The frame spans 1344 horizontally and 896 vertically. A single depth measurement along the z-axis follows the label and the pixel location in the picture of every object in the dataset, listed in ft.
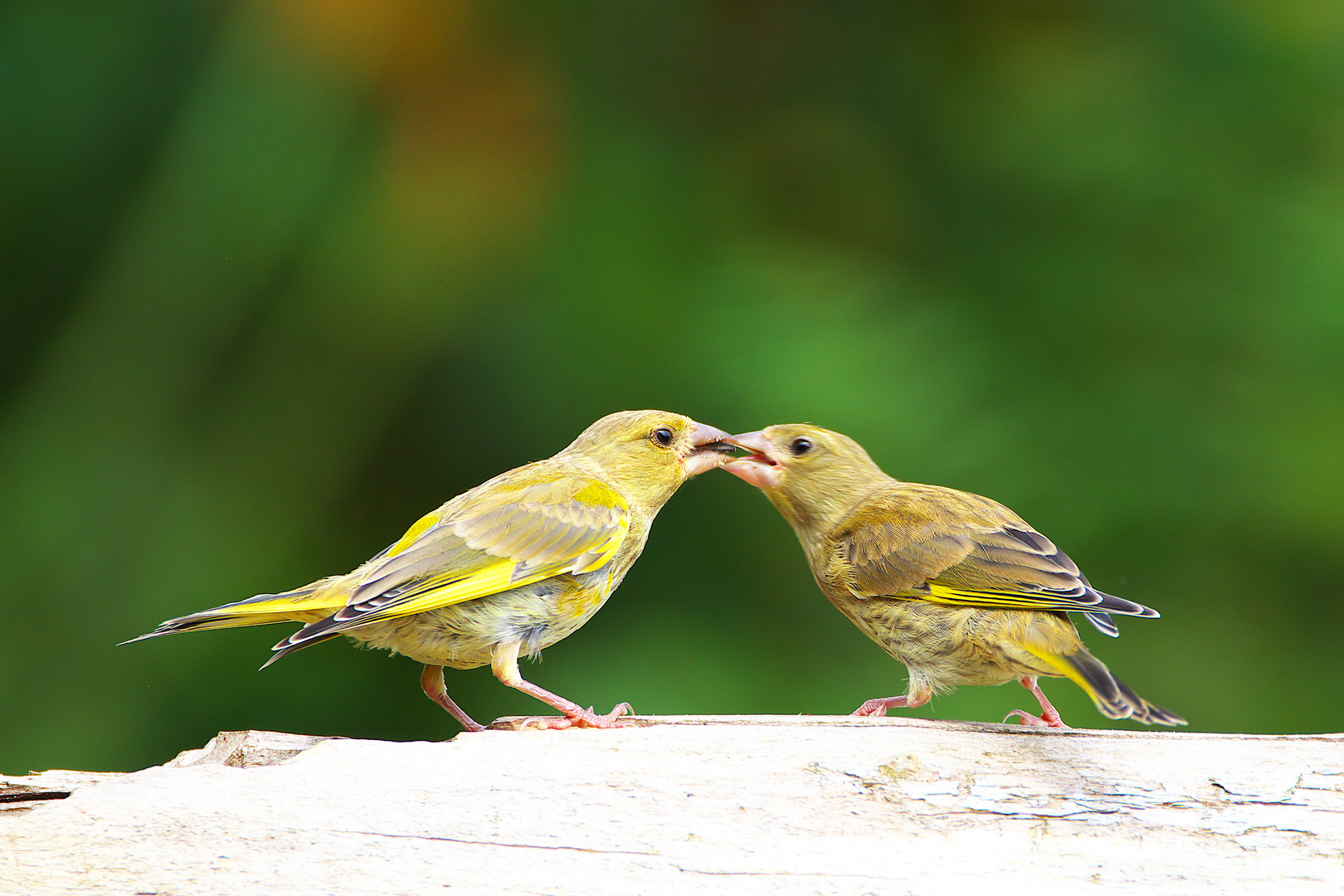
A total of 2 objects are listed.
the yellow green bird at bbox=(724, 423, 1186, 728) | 19.77
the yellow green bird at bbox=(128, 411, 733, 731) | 19.33
